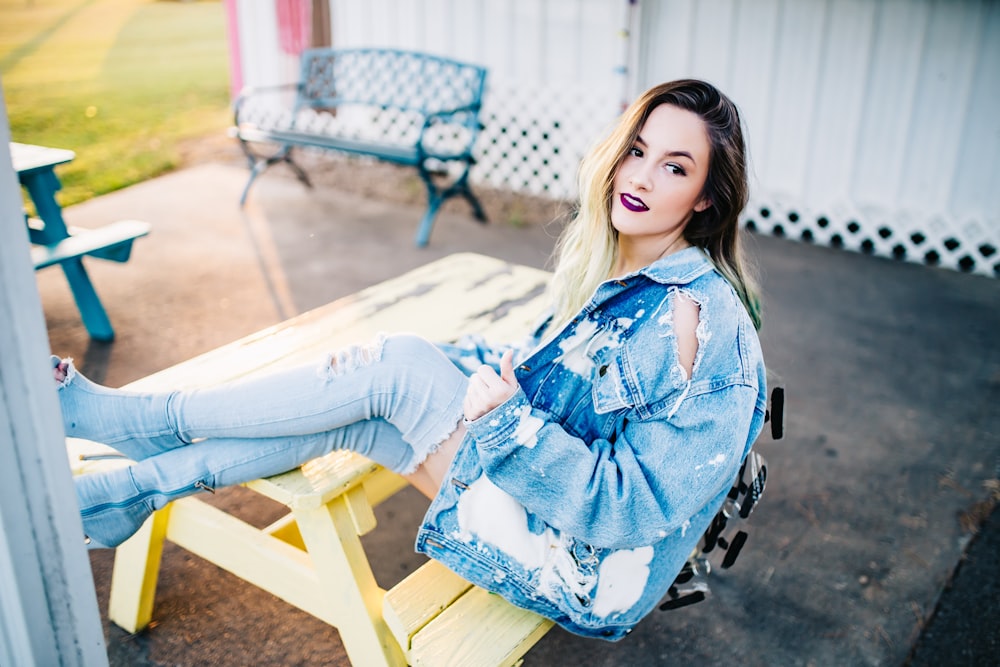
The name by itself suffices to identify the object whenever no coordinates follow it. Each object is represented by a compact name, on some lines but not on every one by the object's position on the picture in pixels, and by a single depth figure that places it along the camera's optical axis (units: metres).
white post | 1.16
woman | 1.72
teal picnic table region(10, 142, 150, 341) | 3.94
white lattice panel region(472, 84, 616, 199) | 6.42
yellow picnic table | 1.87
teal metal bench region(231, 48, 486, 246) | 5.78
